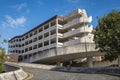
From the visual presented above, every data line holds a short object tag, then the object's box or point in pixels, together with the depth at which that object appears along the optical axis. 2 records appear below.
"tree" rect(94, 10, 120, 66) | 12.11
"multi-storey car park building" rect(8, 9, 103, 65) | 19.44
